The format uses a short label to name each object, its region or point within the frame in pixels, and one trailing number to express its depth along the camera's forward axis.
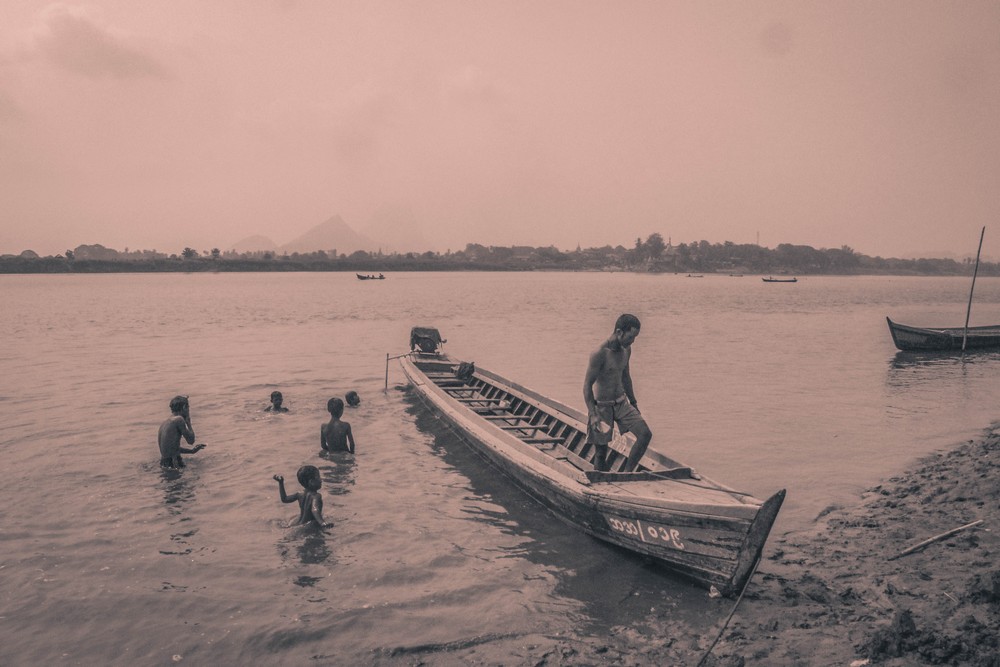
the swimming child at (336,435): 11.62
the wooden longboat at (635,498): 5.88
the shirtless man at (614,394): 7.62
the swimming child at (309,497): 8.27
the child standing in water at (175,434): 10.37
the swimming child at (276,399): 15.13
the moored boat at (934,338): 27.16
